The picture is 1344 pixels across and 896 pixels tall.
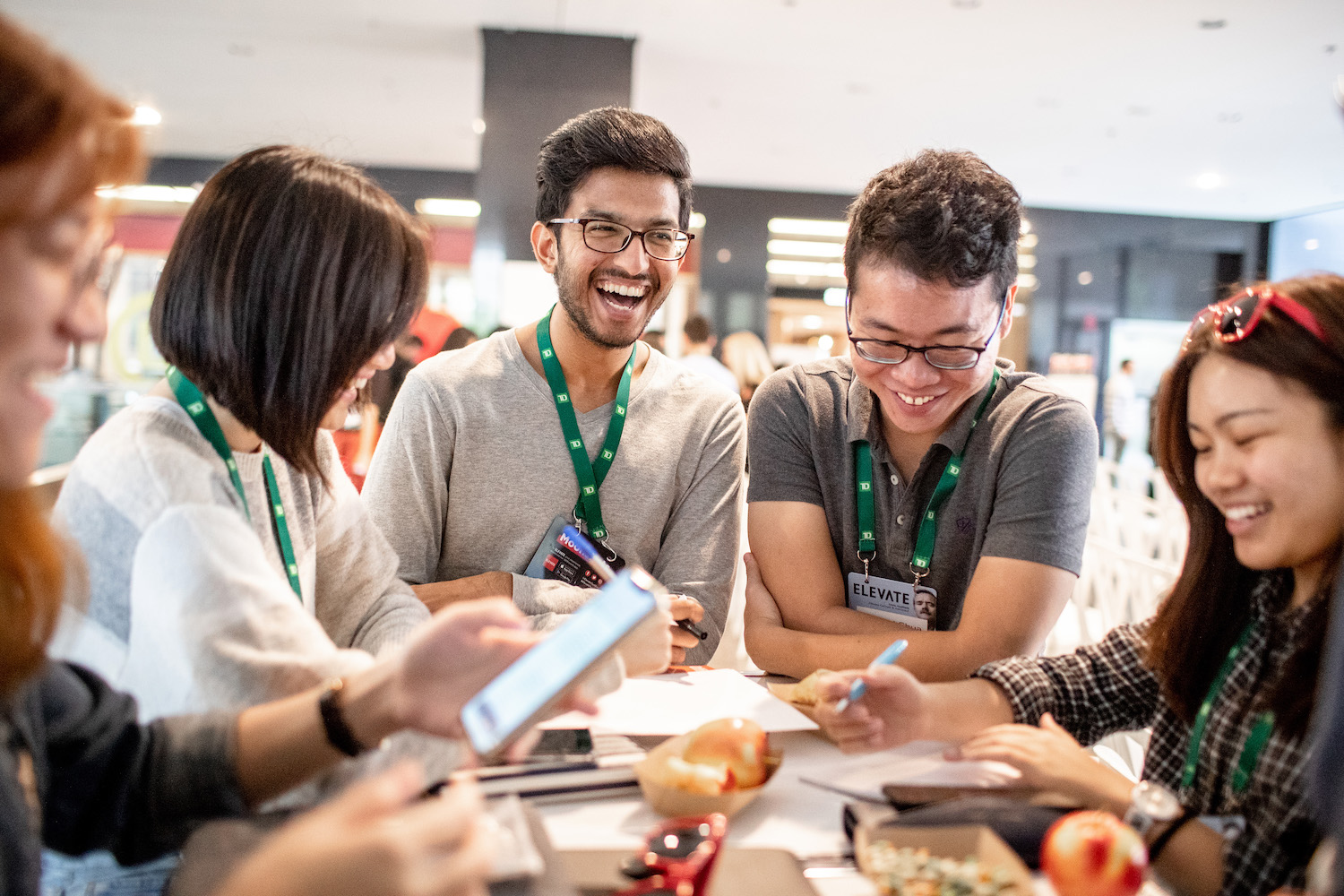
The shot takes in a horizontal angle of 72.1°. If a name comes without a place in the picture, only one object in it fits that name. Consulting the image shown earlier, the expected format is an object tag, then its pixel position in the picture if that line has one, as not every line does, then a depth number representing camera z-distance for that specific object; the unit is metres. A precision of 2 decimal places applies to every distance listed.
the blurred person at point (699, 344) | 8.09
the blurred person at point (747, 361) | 8.28
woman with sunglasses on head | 1.06
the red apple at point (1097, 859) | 0.86
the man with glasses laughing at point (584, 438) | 2.16
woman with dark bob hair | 1.13
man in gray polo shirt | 1.76
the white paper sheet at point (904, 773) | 1.27
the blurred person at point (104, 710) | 0.66
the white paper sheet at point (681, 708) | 1.39
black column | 6.89
